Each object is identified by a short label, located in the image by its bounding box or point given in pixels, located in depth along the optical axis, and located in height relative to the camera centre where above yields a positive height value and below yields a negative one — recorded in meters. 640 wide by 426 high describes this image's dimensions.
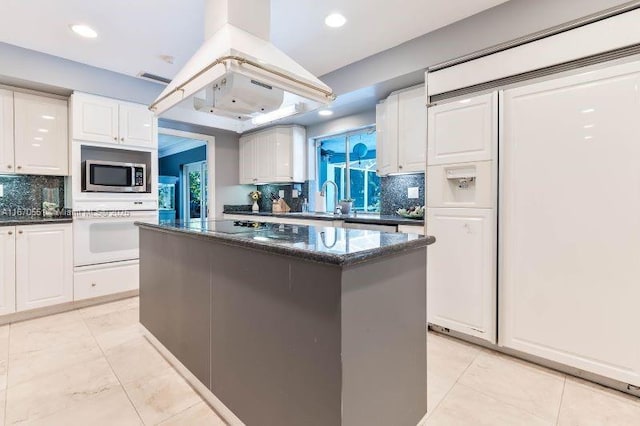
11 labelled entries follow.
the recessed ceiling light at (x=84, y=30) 2.57 +1.46
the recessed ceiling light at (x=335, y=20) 2.44 +1.46
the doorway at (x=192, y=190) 7.85 +0.40
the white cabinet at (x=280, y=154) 4.61 +0.77
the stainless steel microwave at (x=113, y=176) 3.35 +0.33
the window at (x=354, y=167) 4.31 +0.58
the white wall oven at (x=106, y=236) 3.31 -0.33
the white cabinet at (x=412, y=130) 2.99 +0.74
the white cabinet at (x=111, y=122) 3.26 +0.92
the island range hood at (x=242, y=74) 1.65 +0.73
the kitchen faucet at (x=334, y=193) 4.30 +0.20
